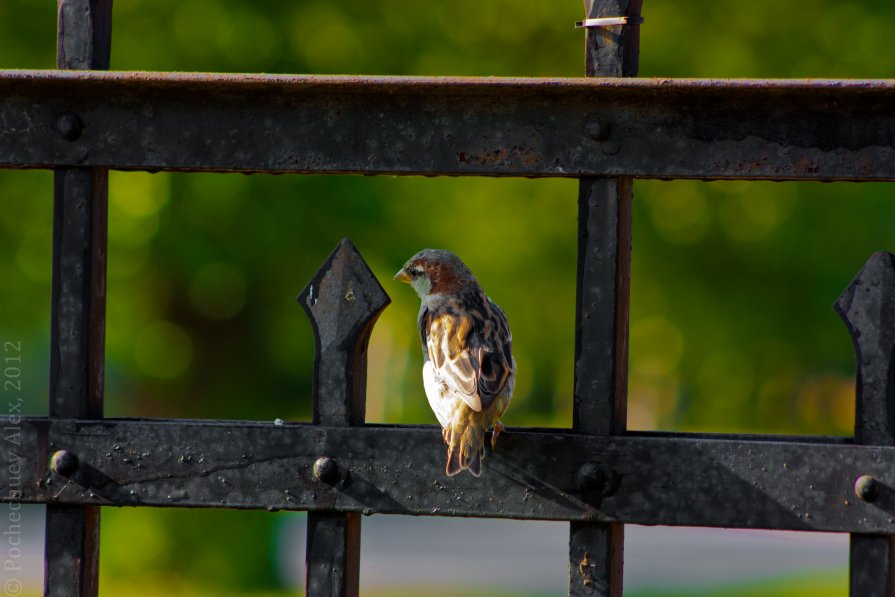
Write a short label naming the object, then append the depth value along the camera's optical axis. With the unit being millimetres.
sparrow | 5937
